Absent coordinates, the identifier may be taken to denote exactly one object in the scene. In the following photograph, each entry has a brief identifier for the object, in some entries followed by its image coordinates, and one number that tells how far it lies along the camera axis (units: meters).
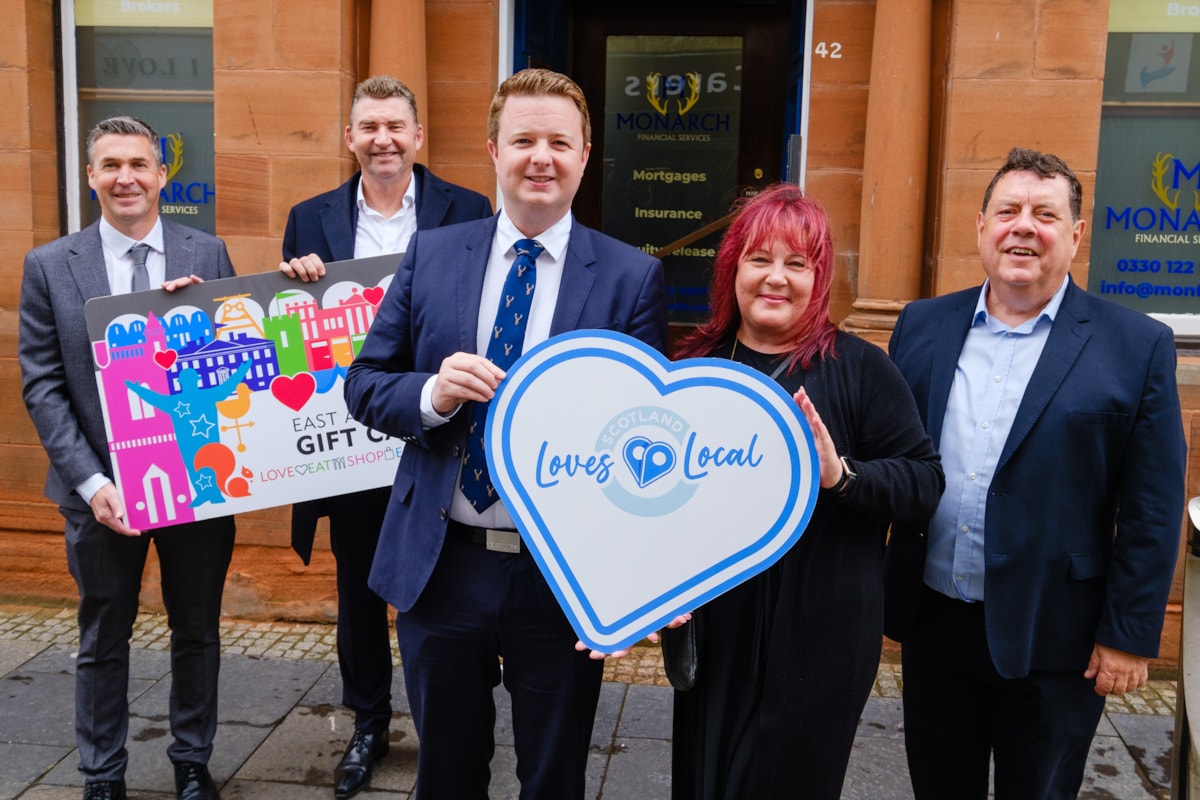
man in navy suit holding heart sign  2.39
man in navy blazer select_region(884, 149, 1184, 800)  2.44
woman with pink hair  2.26
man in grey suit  3.28
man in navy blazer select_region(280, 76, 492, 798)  3.61
